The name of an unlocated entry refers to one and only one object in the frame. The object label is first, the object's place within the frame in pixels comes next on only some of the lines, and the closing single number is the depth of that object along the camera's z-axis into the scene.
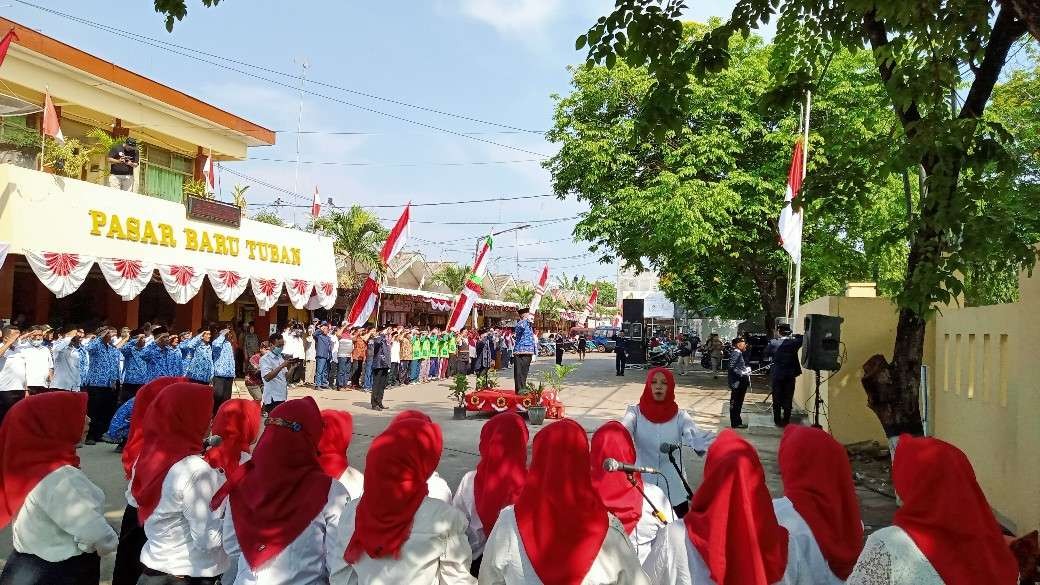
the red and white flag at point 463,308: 16.95
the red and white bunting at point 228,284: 17.08
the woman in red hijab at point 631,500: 3.87
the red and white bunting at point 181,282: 15.65
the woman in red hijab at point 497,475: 3.90
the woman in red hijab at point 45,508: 3.37
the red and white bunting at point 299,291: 19.97
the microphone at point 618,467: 3.24
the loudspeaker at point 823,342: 9.44
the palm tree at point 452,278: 44.84
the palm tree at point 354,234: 27.25
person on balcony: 16.05
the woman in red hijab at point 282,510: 3.21
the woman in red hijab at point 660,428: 5.26
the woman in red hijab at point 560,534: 2.75
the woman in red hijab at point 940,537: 2.38
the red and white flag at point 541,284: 26.78
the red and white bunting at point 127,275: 14.34
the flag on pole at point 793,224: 13.78
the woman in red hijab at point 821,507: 2.94
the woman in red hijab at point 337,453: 4.41
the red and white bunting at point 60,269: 13.02
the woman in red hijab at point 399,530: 3.00
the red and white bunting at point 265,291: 18.44
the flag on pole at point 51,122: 14.42
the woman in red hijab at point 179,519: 3.53
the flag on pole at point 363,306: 17.38
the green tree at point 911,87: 4.92
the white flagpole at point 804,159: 13.04
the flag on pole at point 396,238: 18.91
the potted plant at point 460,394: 13.16
